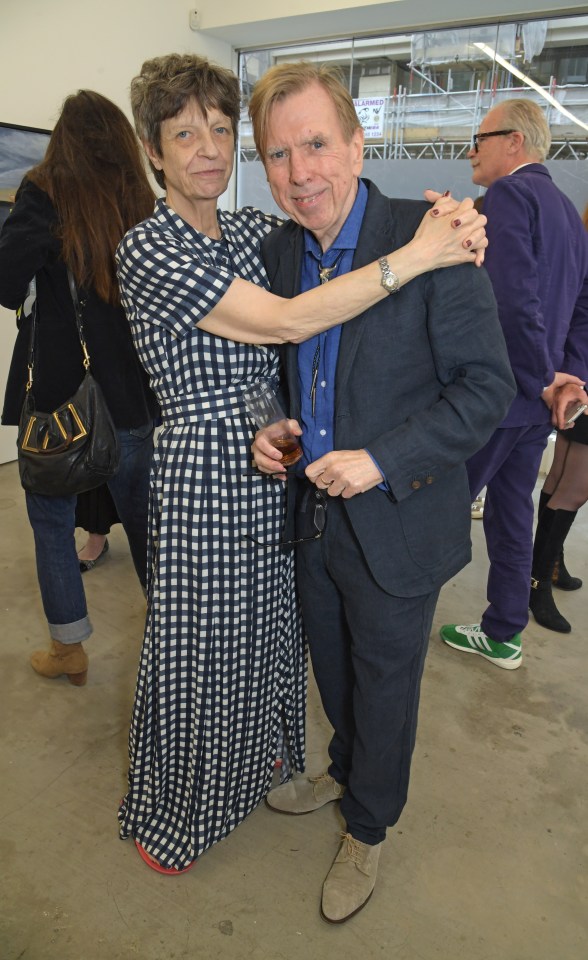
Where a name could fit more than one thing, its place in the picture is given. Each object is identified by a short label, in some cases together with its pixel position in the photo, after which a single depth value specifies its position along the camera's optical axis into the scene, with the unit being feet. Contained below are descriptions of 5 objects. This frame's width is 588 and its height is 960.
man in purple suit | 7.13
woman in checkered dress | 4.35
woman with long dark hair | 6.14
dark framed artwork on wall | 13.51
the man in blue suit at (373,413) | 4.09
